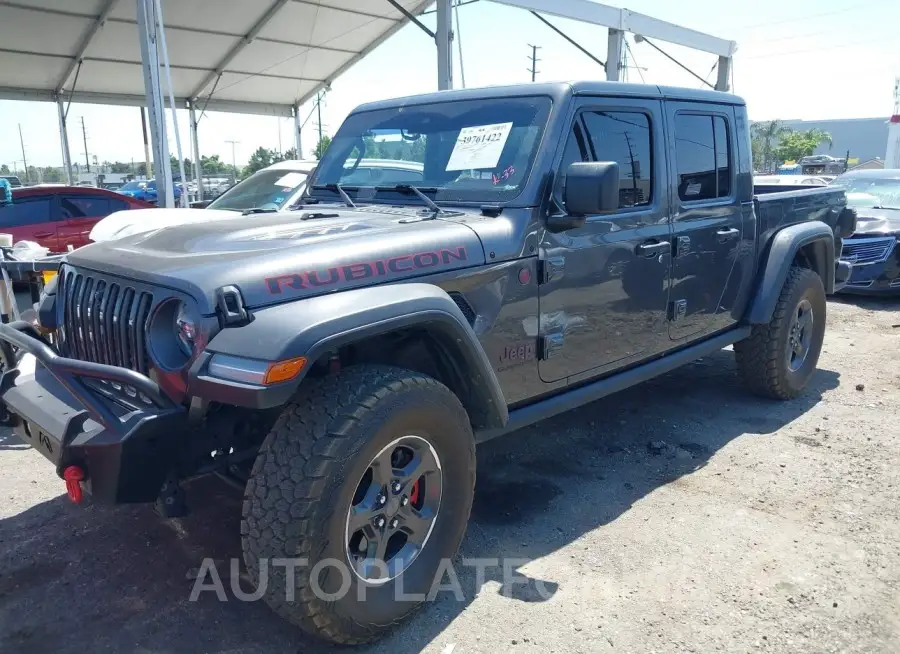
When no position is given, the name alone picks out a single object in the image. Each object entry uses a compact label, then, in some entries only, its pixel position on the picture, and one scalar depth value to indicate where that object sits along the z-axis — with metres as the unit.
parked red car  9.26
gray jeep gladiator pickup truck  2.28
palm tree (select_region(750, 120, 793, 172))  62.39
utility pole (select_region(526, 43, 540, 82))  45.19
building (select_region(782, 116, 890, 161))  79.62
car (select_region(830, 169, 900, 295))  8.77
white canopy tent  11.45
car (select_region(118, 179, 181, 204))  20.17
